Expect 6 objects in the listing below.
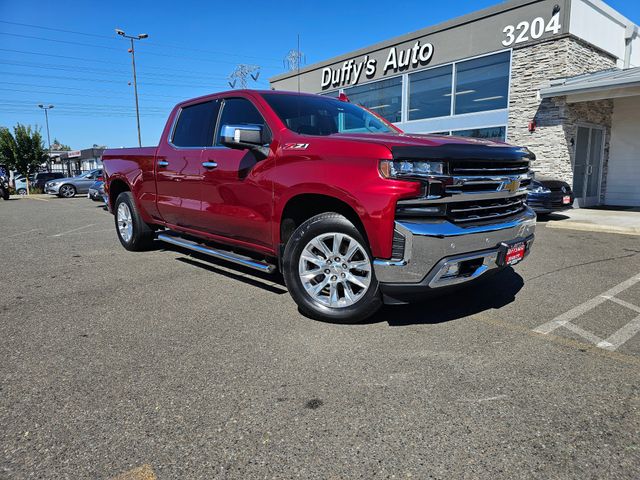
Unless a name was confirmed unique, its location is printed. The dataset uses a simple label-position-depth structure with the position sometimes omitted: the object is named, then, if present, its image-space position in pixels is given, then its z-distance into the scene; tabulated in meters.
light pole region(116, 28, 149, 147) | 31.95
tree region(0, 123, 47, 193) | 38.53
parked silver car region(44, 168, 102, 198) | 24.77
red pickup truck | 3.06
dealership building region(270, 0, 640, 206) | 12.34
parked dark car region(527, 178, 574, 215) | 10.09
